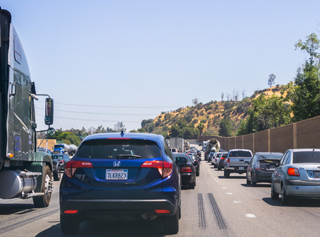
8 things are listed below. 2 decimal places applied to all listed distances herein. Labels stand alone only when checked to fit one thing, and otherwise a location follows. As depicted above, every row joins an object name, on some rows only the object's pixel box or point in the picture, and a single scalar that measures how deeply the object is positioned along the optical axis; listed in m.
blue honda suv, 7.66
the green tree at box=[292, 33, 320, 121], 54.97
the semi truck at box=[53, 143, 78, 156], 77.29
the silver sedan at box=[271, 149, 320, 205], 13.12
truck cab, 9.88
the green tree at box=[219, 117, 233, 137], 183.50
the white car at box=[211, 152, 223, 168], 46.32
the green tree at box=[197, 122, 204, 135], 192.88
